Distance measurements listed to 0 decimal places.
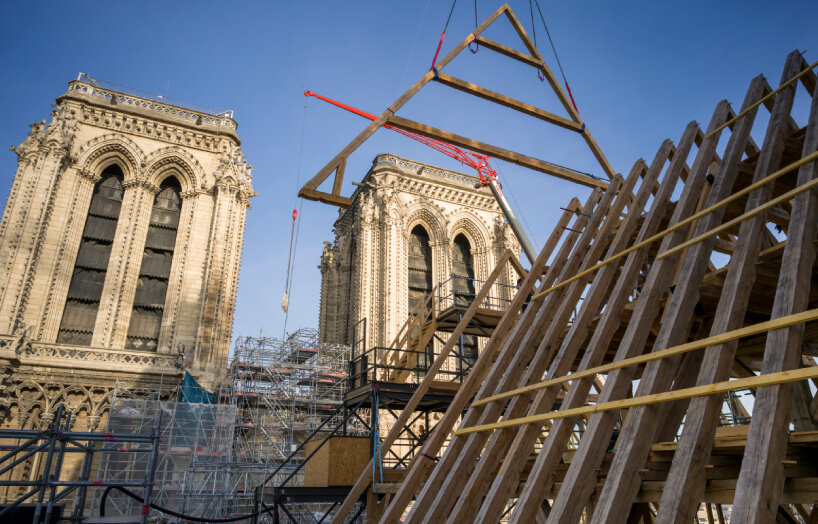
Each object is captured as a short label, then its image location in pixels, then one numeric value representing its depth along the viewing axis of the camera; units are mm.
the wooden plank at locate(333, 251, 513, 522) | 8272
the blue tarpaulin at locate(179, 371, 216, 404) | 23203
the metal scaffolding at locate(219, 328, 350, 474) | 24625
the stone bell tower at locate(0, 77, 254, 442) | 23266
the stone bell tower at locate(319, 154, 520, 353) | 30766
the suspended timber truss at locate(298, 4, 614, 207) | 10961
